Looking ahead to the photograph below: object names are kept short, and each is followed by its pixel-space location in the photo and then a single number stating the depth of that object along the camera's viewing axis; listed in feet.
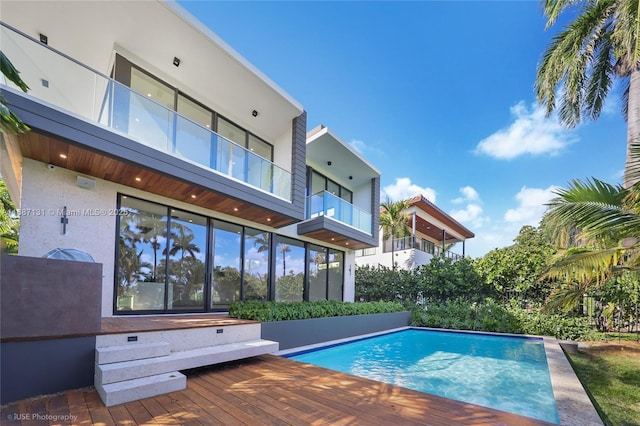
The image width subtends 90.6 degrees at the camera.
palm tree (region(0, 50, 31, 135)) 8.11
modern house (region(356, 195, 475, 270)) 59.93
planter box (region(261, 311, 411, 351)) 23.55
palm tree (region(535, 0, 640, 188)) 24.28
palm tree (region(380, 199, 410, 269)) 62.85
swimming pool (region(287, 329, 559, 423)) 16.77
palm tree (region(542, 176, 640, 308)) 14.35
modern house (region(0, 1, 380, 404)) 13.44
